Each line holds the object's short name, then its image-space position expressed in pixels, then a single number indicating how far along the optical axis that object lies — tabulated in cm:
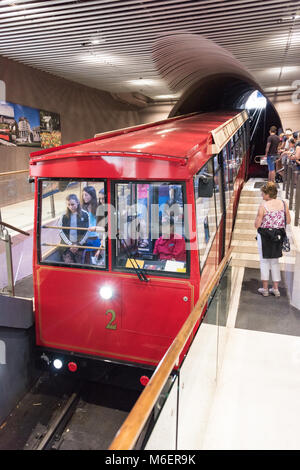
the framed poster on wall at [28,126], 1137
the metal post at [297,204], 761
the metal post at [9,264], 542
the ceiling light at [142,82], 1507
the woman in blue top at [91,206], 391
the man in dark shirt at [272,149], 1031
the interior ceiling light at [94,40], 934
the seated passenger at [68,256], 412
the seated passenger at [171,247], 378
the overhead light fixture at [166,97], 2011
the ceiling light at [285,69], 1306
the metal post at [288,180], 947
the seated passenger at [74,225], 402
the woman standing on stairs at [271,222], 558
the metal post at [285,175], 1067
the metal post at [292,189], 872
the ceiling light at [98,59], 1114
